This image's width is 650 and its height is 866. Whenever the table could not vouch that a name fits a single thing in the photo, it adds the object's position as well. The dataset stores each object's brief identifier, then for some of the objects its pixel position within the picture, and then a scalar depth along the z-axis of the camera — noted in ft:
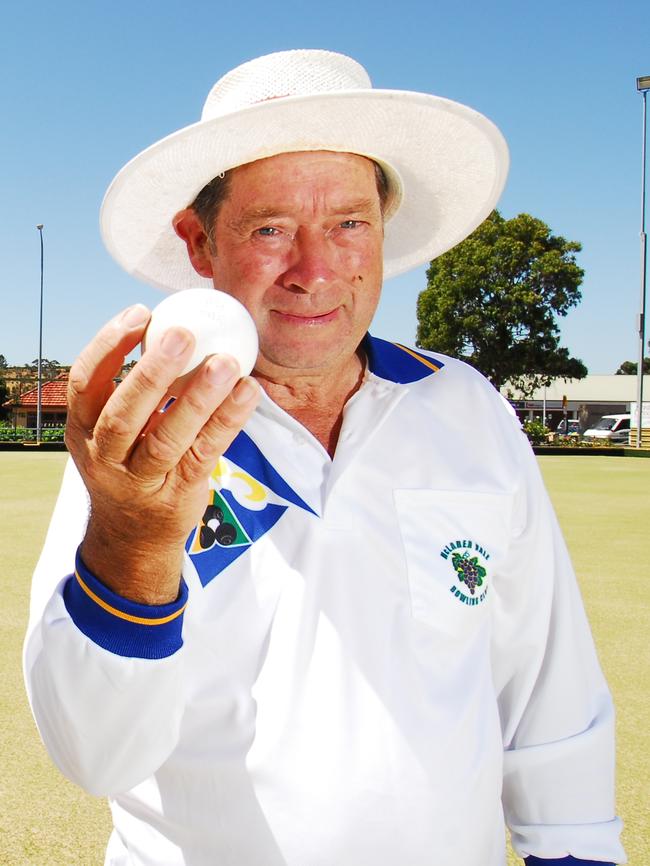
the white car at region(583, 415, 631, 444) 152.87
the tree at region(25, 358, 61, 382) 147.43
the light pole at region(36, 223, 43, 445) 127.39
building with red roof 177.06
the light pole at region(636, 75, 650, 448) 107.56
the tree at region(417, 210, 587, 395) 135.95
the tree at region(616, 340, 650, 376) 358.23
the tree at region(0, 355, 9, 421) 182.82
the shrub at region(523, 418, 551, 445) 113.29
